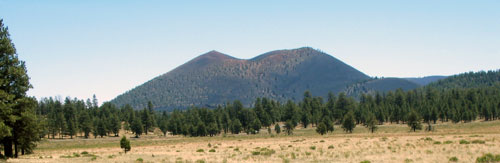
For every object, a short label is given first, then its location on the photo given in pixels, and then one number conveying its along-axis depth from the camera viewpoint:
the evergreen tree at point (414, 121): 103.69
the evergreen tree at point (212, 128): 136.00
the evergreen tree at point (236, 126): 139.38
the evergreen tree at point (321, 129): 103.06
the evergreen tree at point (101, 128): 134.62
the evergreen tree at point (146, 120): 150.18
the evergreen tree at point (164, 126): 148.05
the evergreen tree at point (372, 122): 108.25
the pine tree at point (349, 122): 115.75
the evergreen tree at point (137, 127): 136.75
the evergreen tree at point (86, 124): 135.00
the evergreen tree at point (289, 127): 126.19
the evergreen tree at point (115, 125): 139.75
